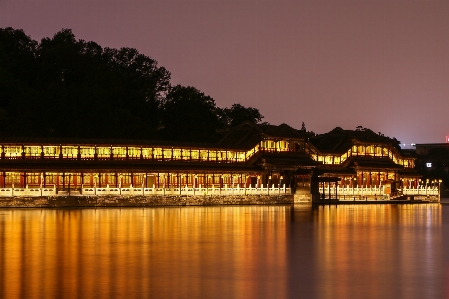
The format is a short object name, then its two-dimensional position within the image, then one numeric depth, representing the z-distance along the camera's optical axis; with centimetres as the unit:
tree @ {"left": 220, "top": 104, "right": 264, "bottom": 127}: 11825
